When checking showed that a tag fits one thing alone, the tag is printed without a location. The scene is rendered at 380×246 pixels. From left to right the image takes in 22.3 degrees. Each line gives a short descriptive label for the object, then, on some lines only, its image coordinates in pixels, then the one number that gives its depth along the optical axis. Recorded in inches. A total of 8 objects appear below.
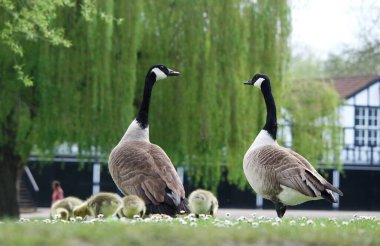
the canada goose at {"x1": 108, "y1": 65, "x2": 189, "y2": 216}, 473.1
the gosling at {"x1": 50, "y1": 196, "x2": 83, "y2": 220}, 724.7
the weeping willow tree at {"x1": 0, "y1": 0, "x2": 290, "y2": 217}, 1016.2
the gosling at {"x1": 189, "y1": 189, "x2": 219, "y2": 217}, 685.3
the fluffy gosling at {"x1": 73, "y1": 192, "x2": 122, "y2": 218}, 570.5
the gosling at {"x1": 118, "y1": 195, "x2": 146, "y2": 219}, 522.9
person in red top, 1456.8
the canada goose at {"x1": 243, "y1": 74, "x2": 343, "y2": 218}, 486.3
